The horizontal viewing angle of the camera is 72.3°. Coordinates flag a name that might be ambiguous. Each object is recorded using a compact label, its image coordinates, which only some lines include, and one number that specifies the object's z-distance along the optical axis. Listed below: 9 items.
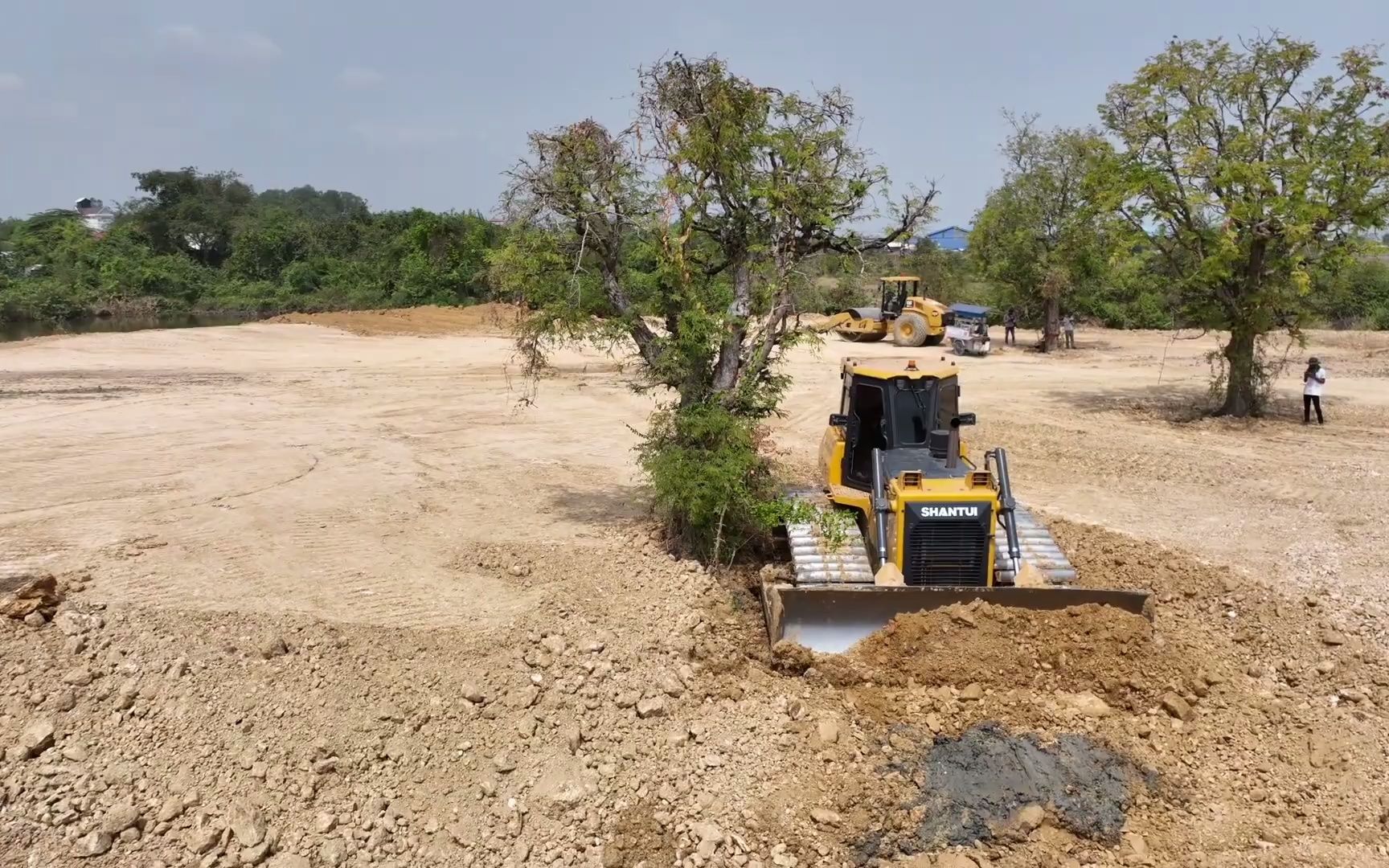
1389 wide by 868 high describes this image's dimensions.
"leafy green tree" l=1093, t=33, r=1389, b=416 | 16.34
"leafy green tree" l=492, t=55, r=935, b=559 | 8.72
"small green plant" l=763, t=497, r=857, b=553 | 8.54
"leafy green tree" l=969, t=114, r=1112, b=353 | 28.77
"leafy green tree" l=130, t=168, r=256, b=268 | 57.59
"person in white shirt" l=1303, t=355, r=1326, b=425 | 17.42
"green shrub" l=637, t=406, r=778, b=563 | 8.79
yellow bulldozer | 7.39
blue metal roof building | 71.25
